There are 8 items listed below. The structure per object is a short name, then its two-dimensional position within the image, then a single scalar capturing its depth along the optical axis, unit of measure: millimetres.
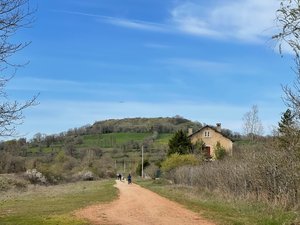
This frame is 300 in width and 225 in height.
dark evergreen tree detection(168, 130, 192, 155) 85062
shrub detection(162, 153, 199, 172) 65812
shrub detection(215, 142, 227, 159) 76350
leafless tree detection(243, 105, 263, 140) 55700
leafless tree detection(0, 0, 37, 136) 12797
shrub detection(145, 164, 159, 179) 90050
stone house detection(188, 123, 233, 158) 100562
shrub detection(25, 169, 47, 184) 85000
